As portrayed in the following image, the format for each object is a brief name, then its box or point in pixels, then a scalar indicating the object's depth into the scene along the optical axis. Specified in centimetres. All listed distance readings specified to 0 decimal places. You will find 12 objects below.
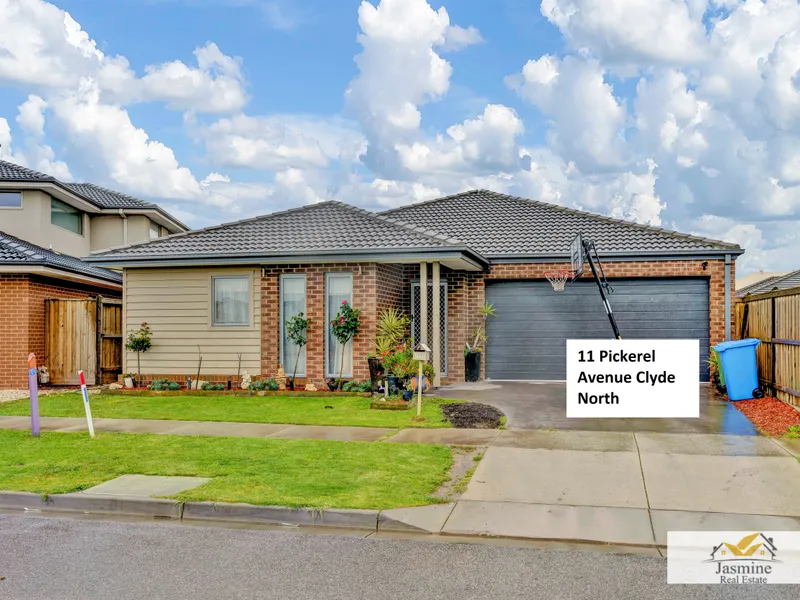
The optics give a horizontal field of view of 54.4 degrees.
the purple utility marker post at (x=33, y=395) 1097
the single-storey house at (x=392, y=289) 1589
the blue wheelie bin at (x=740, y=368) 1420
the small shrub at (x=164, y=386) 1638
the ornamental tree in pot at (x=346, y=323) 1555
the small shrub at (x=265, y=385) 1582
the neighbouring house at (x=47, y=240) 1781
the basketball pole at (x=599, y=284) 1434
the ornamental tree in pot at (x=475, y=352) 1788
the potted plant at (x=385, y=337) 1475
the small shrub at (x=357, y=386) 1522
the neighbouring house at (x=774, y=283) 3072
